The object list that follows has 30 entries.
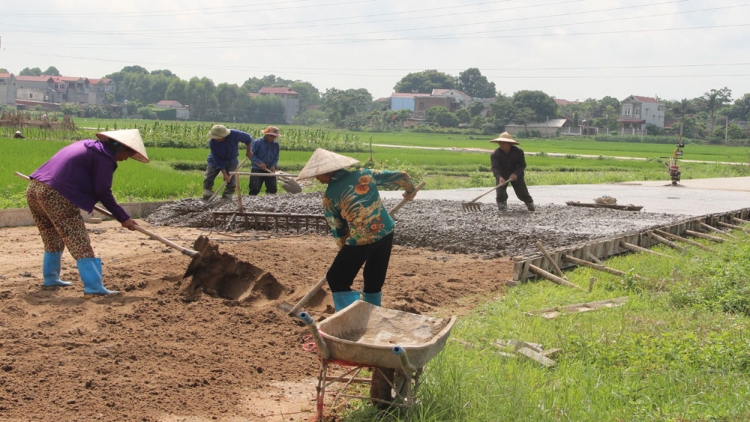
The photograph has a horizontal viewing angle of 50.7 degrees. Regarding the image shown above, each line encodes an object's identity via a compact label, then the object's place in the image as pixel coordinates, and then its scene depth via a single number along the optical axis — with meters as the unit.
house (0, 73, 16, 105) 104.44
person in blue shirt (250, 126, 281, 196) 13.20
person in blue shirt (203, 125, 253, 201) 12.73
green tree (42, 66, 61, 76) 193.12
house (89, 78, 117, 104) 122.18
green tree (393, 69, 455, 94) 146.50
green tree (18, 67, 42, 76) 182.60
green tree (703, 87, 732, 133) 90.99
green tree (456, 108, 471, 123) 90.94
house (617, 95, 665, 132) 104.69
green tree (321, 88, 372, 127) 83.25
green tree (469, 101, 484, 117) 99.25
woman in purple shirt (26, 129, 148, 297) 6.84
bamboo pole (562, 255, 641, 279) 8.55
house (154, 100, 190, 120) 100.62
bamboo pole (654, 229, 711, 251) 10.72
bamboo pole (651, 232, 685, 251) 10.60
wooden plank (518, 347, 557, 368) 5.22
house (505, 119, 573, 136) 83.38
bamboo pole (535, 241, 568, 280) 8.41
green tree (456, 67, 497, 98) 143.12
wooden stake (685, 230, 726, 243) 11.49
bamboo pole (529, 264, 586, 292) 8.12
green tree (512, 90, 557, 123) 87.81
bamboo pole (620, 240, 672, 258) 9.93
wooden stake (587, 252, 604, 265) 9.32
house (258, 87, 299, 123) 115.29
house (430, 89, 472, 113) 112.28
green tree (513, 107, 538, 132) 84.19
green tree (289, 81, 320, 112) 131.89
